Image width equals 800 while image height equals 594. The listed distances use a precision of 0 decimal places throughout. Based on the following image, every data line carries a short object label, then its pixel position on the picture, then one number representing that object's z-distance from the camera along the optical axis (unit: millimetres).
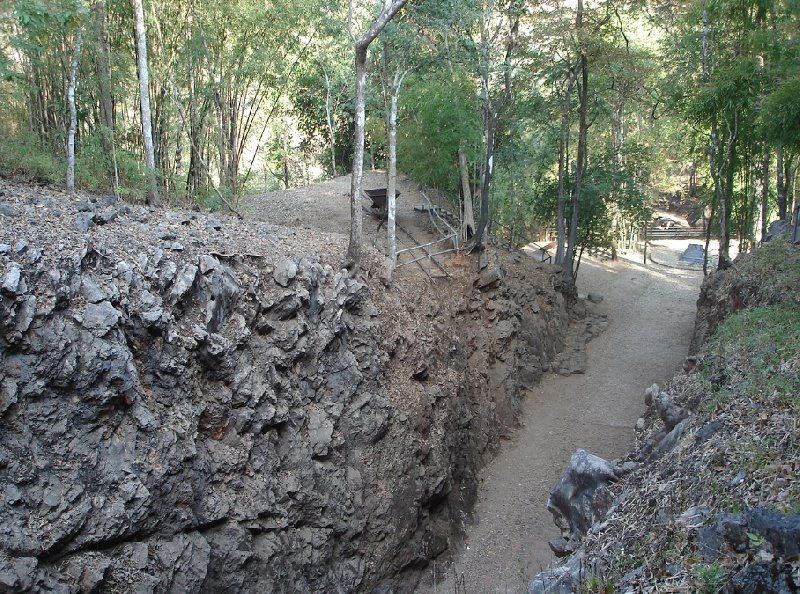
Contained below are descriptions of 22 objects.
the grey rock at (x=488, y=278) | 15734
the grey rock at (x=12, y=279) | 6238
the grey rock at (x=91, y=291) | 6828
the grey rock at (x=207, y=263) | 8289
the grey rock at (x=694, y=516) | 4148
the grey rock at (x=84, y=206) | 9008
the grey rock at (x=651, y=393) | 11469
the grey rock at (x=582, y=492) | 6293
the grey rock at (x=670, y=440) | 6270
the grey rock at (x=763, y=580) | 3119
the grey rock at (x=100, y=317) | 6688
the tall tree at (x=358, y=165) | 10789
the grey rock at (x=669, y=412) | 7184
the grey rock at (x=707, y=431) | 5461
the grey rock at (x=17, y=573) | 5375
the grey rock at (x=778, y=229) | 14434
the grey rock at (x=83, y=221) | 8102
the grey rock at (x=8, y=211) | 7750
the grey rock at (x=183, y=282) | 7758
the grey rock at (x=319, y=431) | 8906
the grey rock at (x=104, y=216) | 8641
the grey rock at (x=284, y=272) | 9445
